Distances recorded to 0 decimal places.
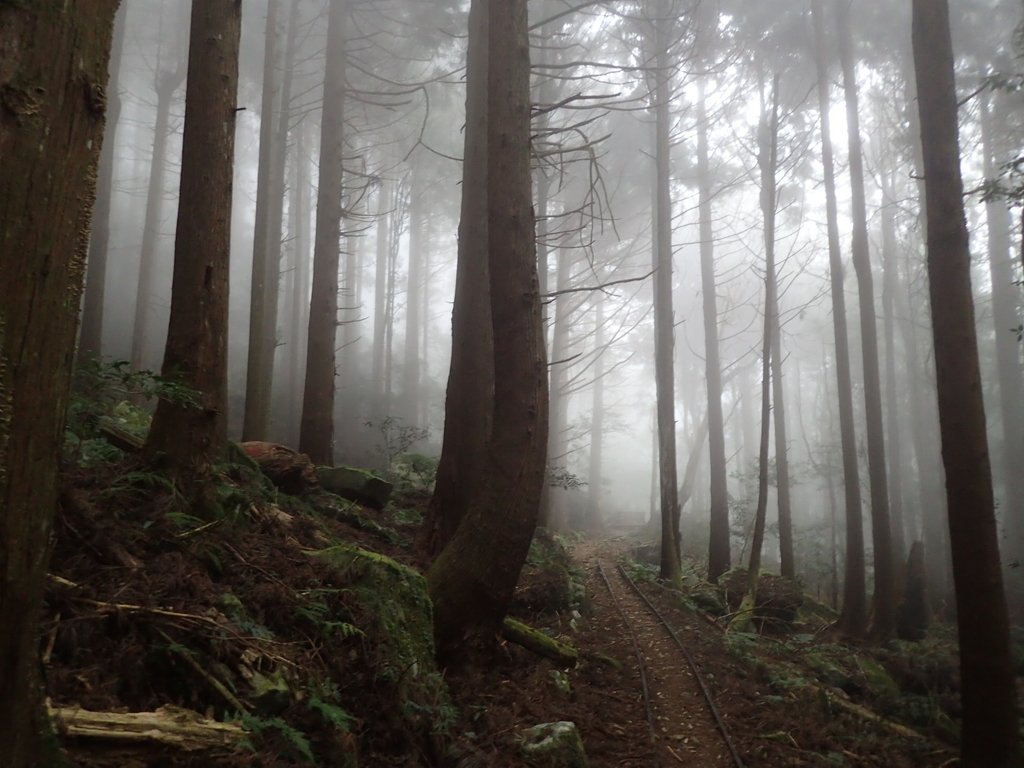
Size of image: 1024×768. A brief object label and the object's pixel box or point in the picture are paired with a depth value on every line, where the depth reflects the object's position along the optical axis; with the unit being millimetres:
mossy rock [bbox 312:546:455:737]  4324
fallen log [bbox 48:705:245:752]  2510
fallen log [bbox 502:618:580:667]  6477
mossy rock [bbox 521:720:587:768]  4473
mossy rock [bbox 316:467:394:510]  8945
